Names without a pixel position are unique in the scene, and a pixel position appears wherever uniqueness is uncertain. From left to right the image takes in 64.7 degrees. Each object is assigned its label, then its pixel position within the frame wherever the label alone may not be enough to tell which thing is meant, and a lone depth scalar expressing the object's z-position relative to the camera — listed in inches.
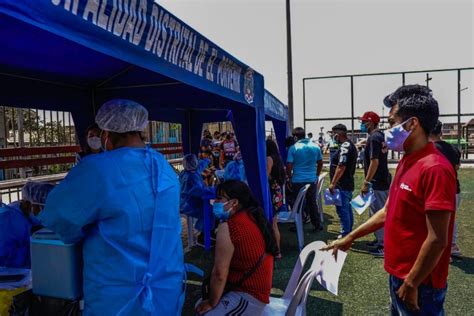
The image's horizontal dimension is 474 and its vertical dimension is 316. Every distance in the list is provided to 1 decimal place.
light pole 505.4
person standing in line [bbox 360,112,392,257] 175.5
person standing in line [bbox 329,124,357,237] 196.6
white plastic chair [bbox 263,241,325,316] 75.5
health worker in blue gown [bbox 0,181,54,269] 87.9
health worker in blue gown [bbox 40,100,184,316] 58.9
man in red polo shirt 57.9
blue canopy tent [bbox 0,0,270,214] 57.9
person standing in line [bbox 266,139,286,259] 190.2
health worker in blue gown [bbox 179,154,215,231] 191.2
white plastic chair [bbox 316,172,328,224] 241.4
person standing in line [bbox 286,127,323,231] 217.6
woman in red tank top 80.6
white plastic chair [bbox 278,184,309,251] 191.0
